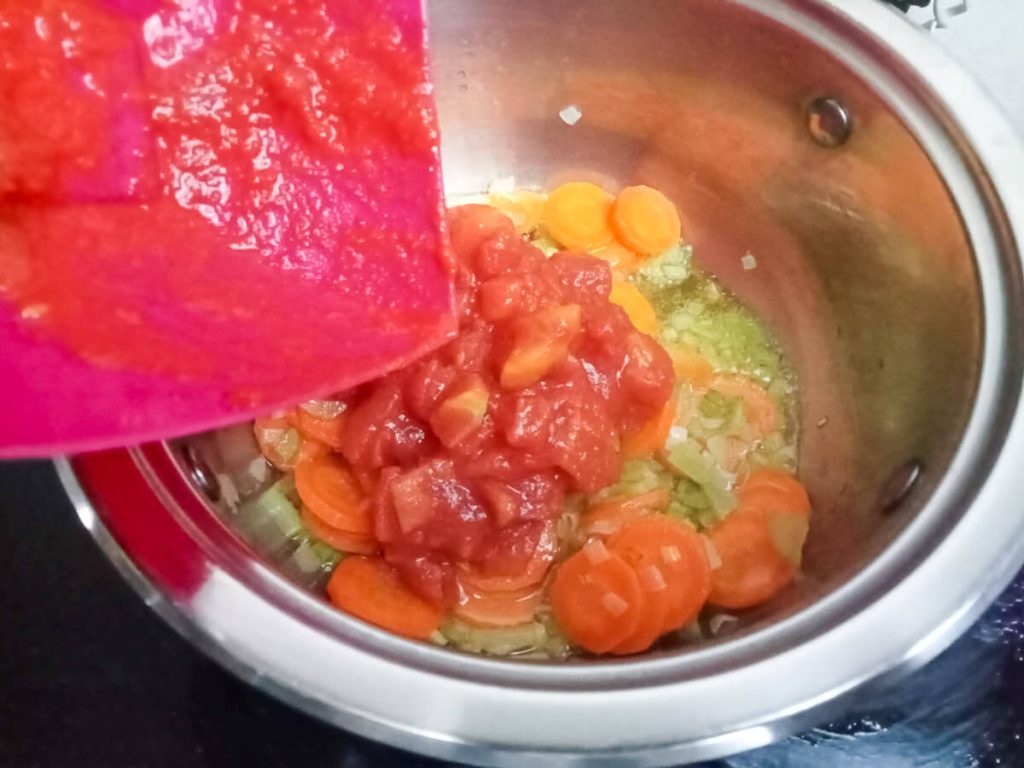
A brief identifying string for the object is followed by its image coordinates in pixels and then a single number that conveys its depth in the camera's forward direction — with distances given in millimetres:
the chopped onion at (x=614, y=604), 206
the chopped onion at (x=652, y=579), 211
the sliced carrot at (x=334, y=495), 228
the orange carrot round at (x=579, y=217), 288
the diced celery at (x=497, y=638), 222
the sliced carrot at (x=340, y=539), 230
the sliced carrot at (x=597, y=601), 206
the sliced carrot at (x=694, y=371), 271
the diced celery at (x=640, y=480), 246
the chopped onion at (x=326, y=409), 236
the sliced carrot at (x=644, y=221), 285
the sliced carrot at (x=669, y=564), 211
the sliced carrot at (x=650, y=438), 246
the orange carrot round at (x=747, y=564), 216
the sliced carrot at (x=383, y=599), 218
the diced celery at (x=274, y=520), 218
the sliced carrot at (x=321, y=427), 236
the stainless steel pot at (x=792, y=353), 157
